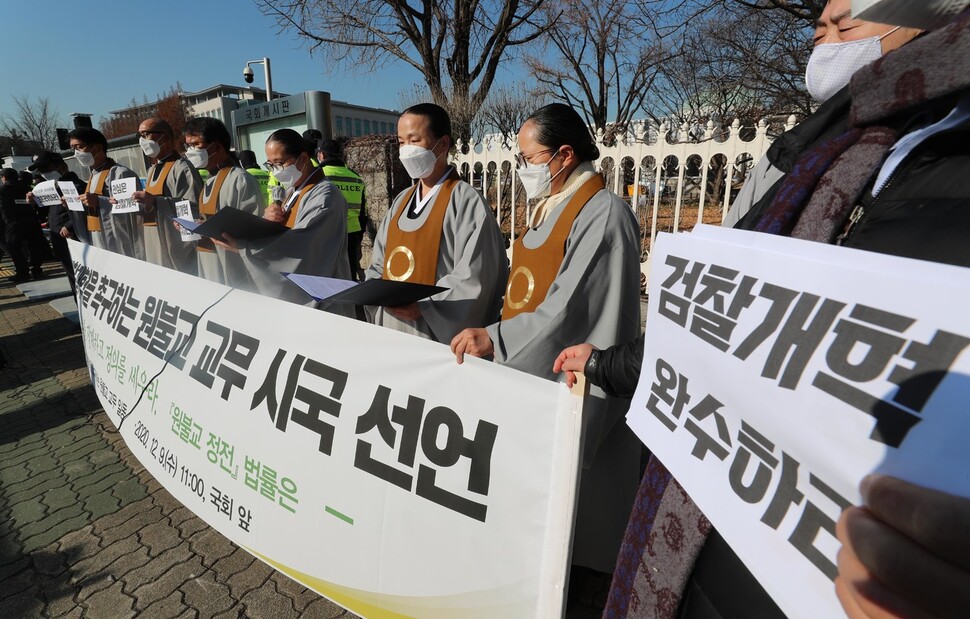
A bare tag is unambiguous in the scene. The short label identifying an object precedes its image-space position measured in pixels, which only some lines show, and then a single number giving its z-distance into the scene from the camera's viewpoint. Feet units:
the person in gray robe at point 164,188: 15.20
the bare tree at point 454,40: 37.65
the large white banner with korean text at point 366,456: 4.10
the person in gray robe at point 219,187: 13.16
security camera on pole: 45.52
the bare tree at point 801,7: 24.03
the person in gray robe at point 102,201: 16.38
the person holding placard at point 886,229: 1.33
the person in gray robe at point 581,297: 5.57
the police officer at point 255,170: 24.60
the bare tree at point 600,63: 50.70
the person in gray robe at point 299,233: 10.46
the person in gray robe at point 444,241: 7.37
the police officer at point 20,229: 28.60
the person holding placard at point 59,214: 18.76
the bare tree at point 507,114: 62.31
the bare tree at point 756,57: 30.04
